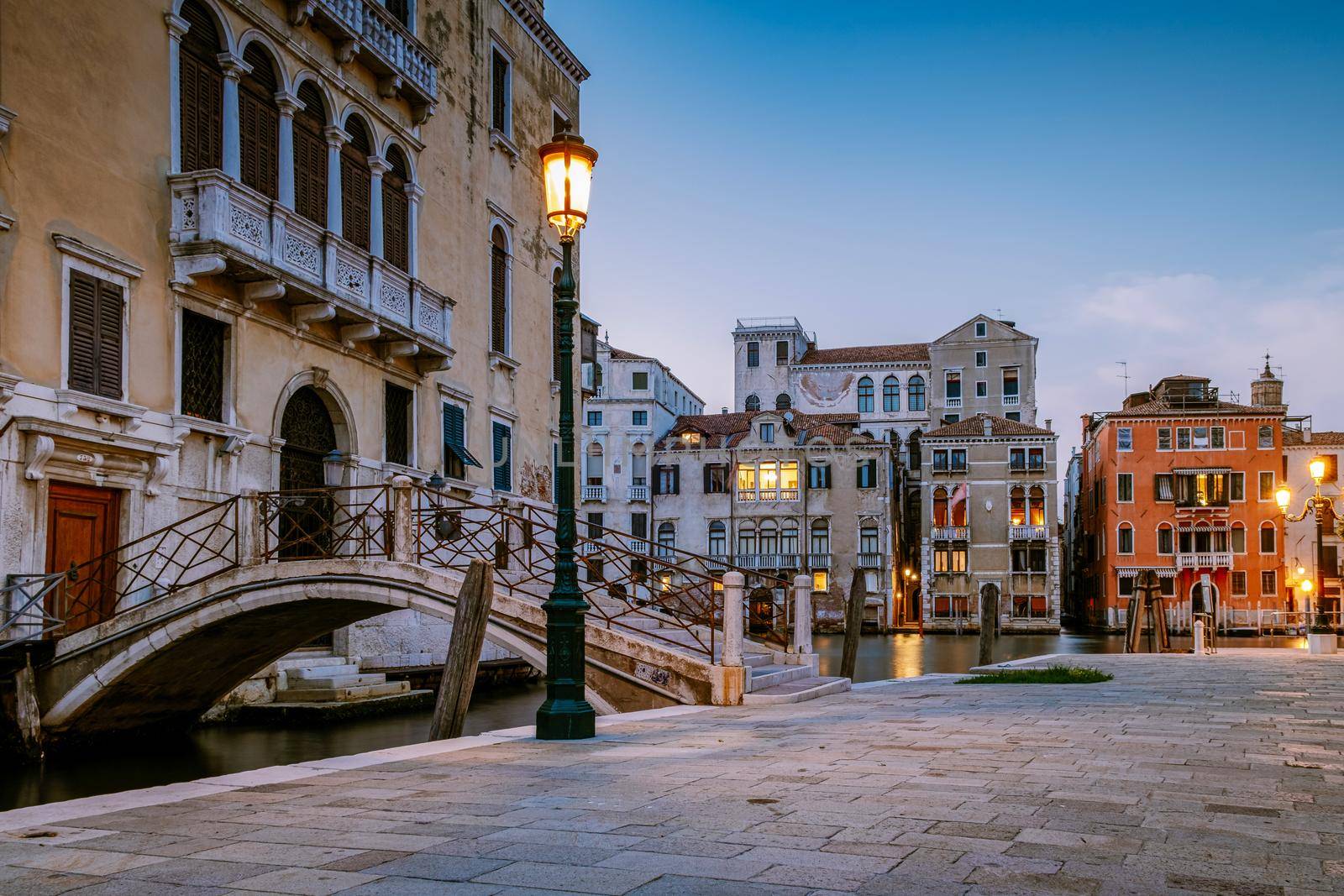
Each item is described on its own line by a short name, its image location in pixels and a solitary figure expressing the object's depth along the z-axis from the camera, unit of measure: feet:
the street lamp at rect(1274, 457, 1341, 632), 73.05
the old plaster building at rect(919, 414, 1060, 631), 192.54
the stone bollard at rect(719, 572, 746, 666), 39.50
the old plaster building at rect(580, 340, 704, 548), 195.31
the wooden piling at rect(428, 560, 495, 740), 37.47
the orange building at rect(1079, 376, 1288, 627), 187.73
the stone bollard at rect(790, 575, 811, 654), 47.91
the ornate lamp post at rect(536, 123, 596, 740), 28.94
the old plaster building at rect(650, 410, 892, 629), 189.98
